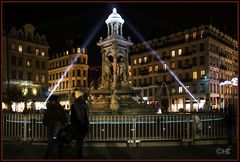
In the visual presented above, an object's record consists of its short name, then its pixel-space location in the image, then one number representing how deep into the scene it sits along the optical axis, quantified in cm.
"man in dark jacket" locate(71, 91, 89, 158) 1105
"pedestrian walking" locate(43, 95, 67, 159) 1092
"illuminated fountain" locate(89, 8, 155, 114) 2366
